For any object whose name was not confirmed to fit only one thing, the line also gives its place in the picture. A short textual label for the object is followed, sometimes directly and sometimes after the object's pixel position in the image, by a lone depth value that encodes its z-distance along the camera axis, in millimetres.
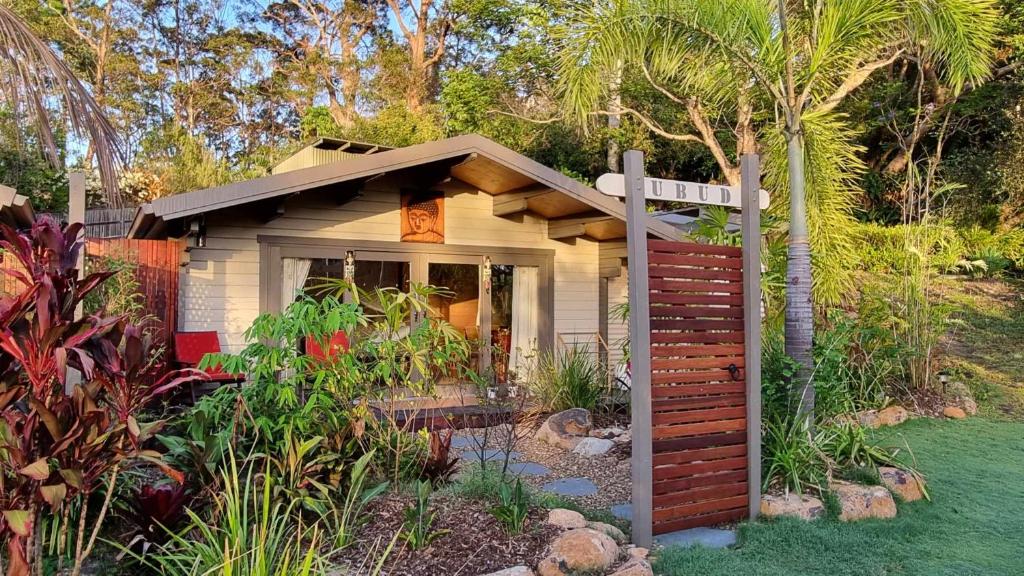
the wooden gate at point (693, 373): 3883
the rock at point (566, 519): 3640
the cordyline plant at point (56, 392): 2314
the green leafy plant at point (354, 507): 3309
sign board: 3926
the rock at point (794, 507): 4223
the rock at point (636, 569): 3188
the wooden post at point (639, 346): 3822
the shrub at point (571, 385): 6895
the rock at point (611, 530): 3751
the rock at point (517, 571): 3024
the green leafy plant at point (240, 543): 2545
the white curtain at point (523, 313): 9117
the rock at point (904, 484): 4652
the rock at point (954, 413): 7535
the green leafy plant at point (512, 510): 3461
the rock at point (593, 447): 5824
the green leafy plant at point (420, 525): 3262
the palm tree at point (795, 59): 5238
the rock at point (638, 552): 3549
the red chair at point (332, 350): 3789
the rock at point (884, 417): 7102
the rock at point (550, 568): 3178
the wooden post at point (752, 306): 4281
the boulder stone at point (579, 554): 3201
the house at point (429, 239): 6879
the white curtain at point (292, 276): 7492
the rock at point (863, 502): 4258
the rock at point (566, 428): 6168
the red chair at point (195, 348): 6570
